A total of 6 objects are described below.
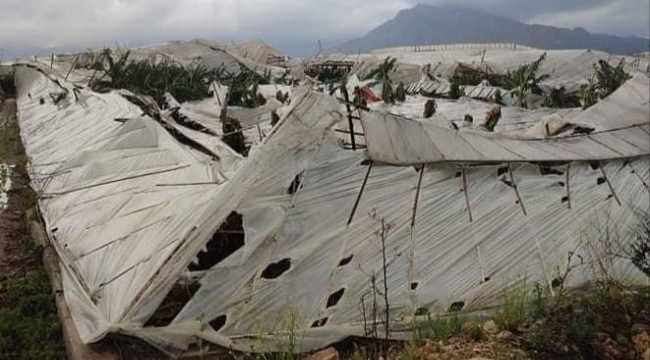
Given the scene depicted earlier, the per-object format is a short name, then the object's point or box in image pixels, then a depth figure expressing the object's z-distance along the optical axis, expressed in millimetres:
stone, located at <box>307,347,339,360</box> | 4054
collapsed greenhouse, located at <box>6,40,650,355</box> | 4480
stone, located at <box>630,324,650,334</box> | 3512
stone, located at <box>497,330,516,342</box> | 3768
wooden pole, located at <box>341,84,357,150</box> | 4902
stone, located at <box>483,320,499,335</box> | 3982
